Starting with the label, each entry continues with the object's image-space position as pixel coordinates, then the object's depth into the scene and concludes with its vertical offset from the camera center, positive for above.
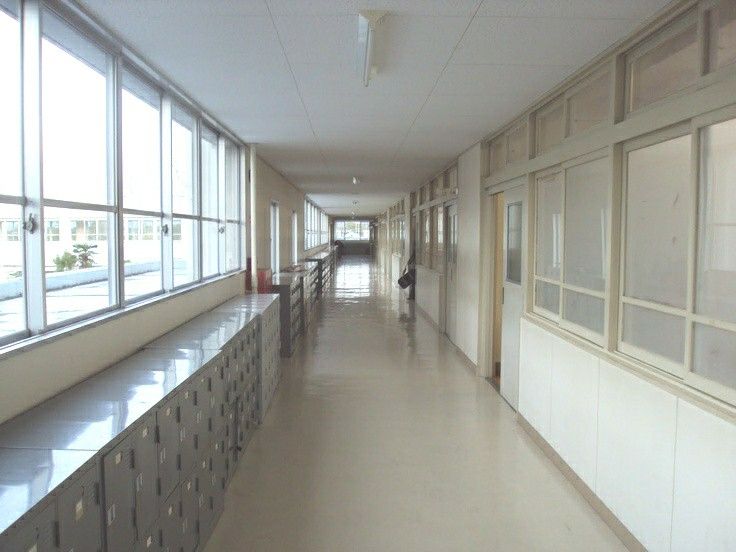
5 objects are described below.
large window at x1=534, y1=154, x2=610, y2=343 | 3.55 +0.03
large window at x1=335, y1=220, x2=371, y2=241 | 39.28 +1.21
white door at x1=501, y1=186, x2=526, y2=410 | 5.28 -0.36
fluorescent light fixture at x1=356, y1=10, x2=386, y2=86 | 2.81 +1.10
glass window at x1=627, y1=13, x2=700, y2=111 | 2.65 +0.92
